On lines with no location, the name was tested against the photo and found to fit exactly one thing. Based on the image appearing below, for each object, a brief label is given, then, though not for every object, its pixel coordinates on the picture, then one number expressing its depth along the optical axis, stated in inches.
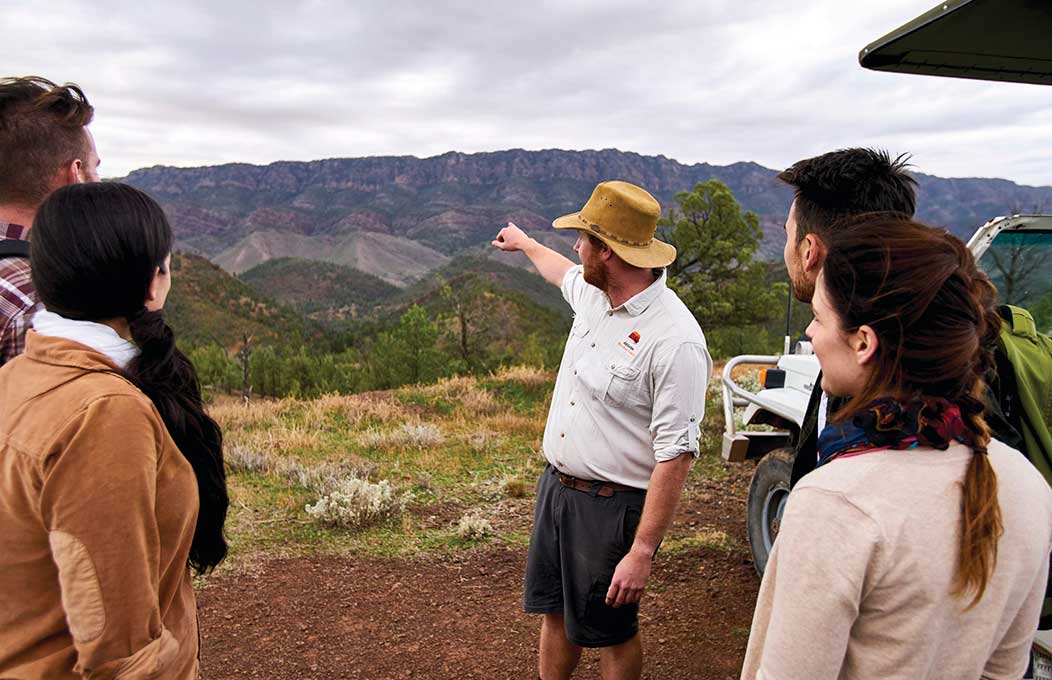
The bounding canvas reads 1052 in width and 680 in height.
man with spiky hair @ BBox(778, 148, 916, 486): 73.9
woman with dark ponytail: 50.9
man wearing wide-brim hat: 93.9
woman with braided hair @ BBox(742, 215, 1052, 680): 42.7
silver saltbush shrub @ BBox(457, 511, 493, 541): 197.6
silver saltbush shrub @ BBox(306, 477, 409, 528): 204.7
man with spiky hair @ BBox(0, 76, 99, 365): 79.4
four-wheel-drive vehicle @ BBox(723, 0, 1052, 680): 91.8
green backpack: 72.7
